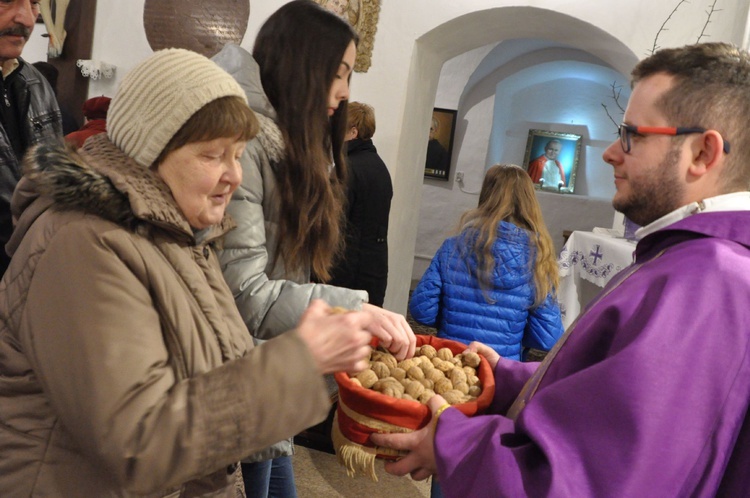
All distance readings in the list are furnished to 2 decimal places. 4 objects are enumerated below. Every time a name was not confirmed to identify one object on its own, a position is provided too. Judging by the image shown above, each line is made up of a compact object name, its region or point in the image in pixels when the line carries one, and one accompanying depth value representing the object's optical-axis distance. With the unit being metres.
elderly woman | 1.05
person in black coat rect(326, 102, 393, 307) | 3.74
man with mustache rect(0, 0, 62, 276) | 2.10
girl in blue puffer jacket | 3.06
